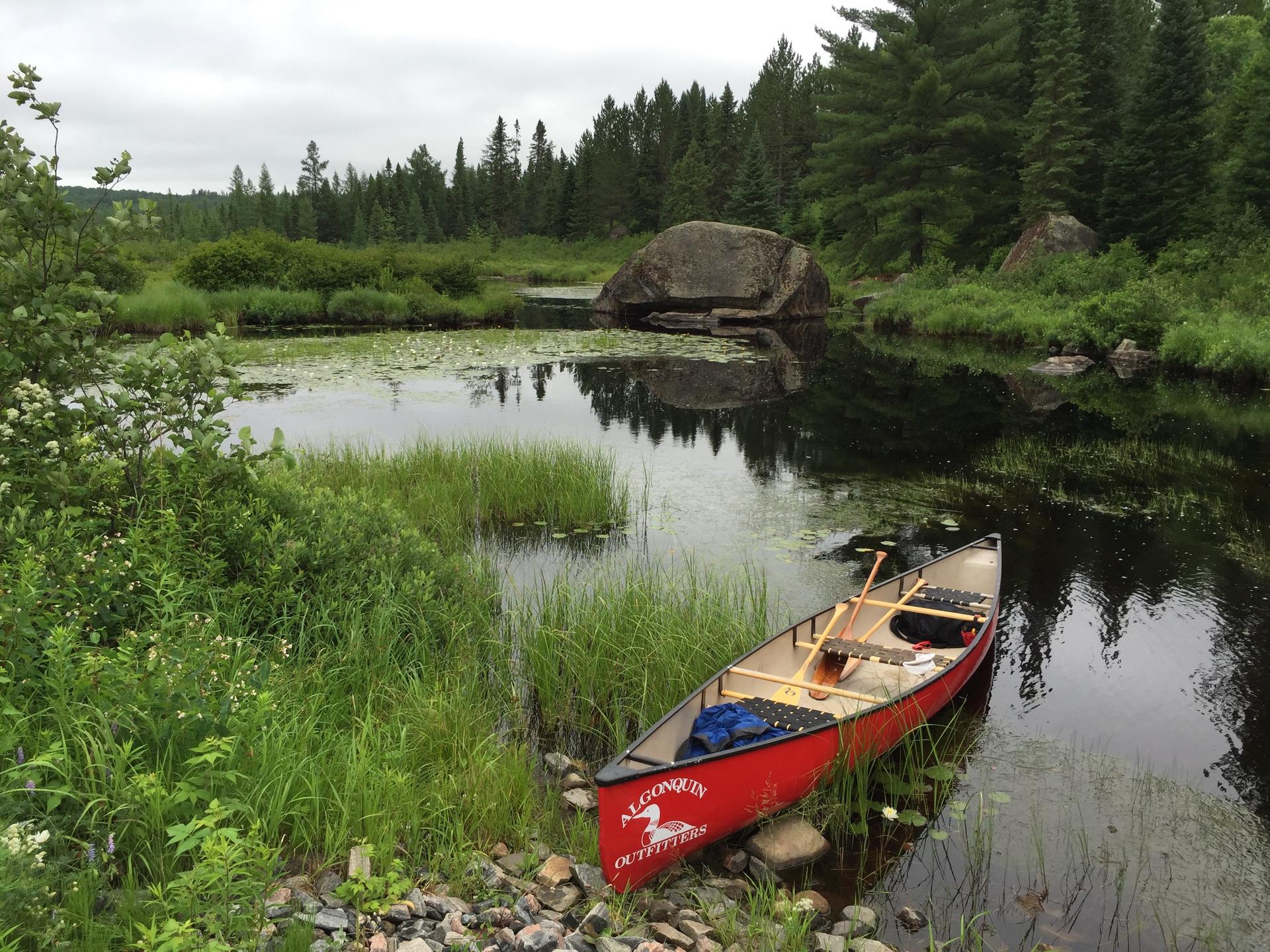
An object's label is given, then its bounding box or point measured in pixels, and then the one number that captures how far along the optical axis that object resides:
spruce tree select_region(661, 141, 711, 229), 75.56
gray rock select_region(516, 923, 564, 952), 3.46
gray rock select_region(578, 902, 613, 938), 3.78
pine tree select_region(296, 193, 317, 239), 92.38
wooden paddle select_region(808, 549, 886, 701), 6.61
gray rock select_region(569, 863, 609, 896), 4.12
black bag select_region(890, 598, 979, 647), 7.15
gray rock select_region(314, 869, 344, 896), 3.67
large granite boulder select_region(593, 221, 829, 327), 35.25
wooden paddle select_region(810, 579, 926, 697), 6.67
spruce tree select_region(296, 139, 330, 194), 124.88
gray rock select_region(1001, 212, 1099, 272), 34.81
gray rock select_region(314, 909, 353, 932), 3.35
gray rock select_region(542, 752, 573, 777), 5.43
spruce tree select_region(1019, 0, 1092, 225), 36.03
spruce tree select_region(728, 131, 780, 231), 64.38
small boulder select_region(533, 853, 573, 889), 4.16
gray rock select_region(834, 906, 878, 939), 4.25
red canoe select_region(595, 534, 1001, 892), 4.15
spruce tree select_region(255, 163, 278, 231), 98.38
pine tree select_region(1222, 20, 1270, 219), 29.64
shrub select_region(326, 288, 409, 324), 30.78
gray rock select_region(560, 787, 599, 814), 5.01
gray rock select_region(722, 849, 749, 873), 4.73
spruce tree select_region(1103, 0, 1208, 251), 32.94
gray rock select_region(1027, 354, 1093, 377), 23.94
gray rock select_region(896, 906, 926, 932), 4.36
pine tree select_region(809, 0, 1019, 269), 38.16
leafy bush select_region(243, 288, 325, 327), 29.52
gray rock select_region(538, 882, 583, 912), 3.98
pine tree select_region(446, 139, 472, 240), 99.94
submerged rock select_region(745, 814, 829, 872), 4.77
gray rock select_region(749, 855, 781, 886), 4.62
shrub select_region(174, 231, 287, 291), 30.11
